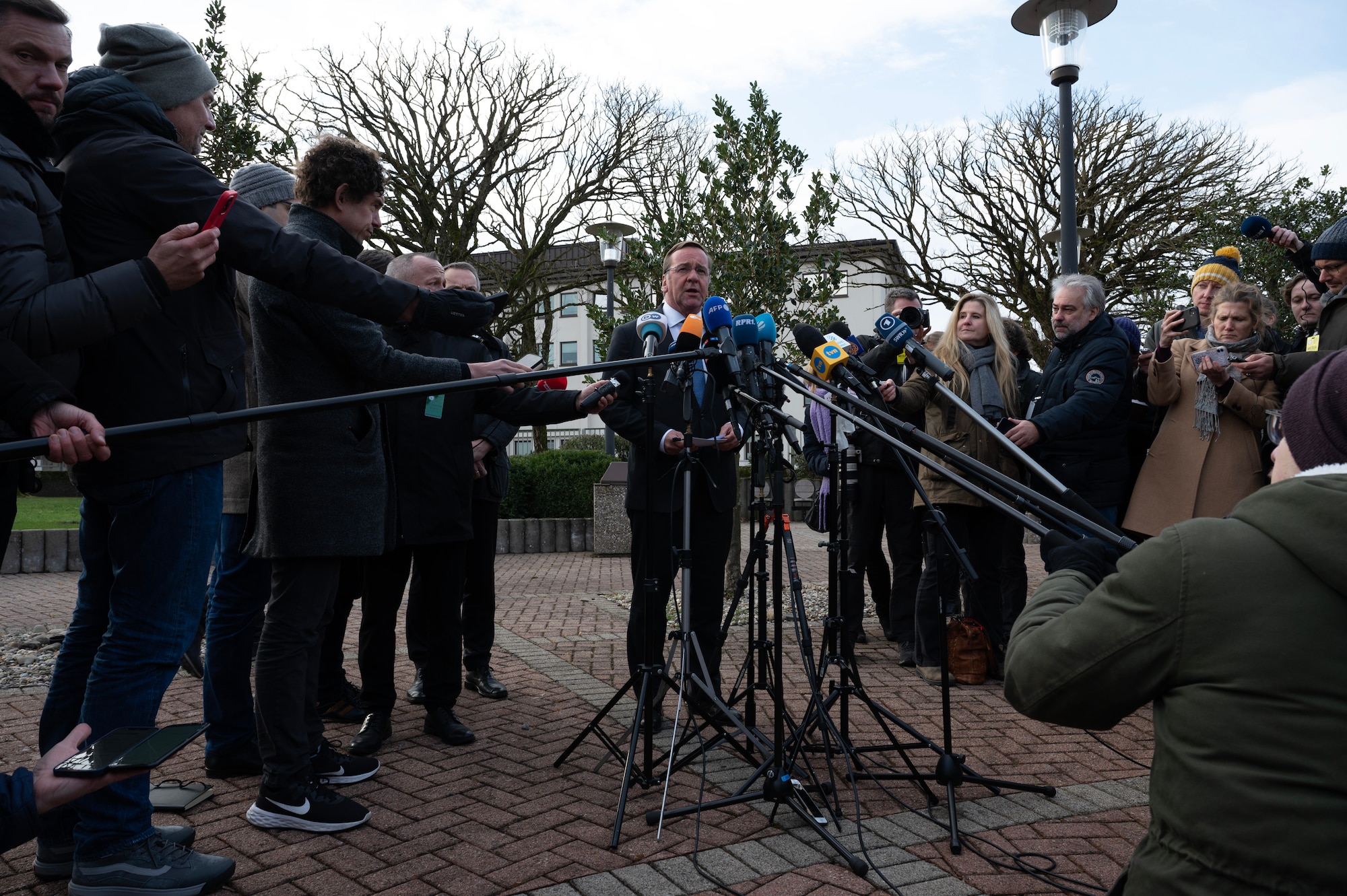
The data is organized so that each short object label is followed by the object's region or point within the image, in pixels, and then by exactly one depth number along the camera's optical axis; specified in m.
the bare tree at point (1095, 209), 21.50
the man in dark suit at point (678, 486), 4.14
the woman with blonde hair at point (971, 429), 5.29
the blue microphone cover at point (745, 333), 3.16
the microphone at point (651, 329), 3.44
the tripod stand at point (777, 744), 2.97
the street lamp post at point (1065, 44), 7.01
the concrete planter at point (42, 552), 10.22
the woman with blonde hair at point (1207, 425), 4.71
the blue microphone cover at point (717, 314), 3.15
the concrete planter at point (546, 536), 13.22
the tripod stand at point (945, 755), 2.85
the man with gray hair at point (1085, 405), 4.88
